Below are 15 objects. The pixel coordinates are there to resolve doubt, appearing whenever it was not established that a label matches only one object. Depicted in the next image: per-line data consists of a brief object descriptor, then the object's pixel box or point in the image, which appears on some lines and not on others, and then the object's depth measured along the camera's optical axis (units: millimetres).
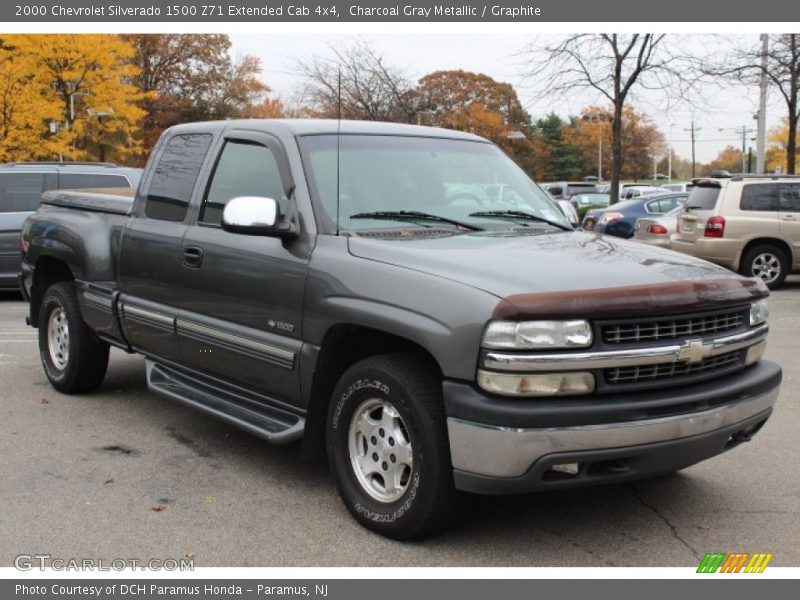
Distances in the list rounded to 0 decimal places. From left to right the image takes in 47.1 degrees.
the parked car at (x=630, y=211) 20000
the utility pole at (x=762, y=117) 22969
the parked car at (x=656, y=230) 16203
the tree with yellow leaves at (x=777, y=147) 59875
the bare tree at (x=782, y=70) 22297
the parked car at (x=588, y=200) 39688
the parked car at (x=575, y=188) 40403
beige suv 14414
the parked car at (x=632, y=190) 34172
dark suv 13156
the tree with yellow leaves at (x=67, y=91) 28031
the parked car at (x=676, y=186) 39578
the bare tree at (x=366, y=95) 23688
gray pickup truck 3611
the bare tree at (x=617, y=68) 23000
